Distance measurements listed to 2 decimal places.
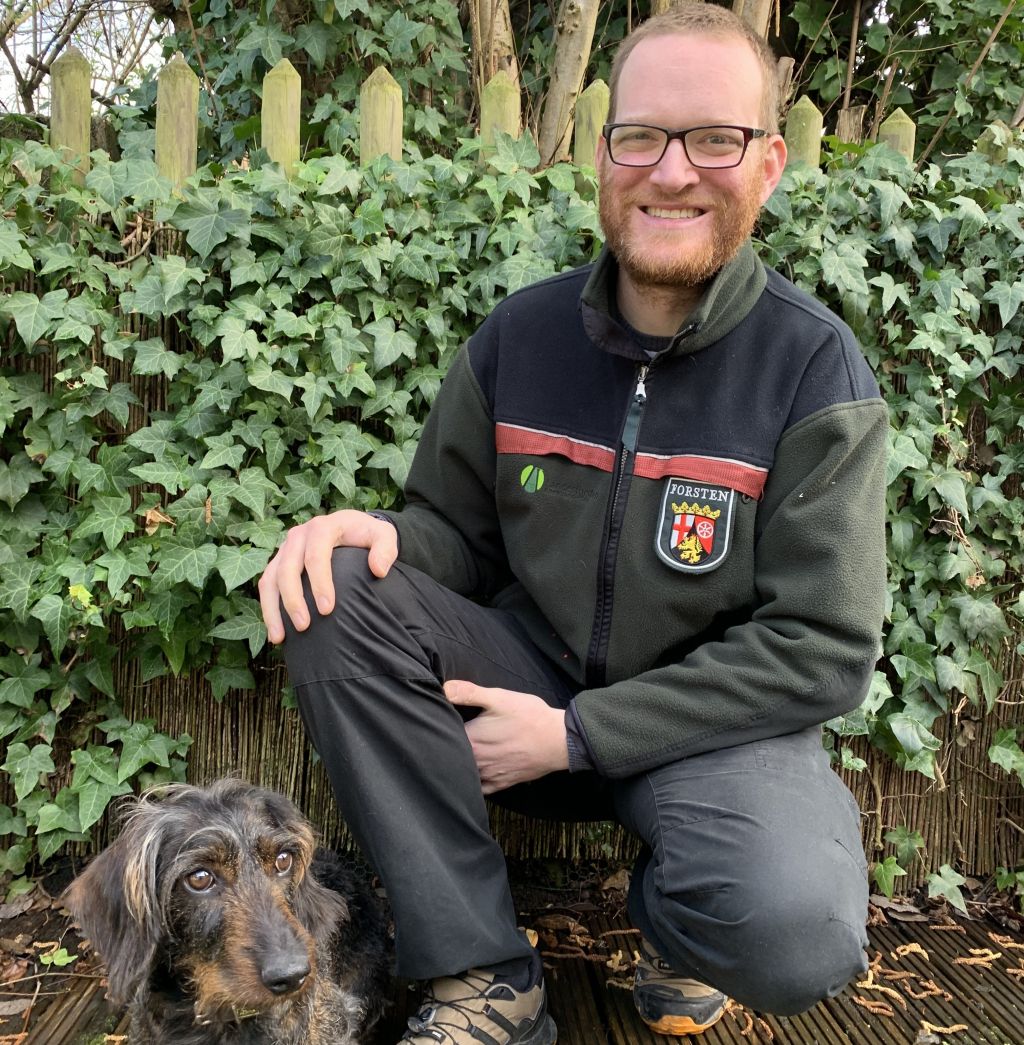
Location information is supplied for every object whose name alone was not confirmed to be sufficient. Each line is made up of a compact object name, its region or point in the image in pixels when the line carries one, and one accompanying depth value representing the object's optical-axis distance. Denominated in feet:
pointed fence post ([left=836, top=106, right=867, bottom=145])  12.07
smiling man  6.02
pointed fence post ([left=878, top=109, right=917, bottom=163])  9.33
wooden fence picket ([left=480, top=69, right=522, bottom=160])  9.15
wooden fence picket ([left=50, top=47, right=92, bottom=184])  8.68
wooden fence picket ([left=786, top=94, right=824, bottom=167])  9.27
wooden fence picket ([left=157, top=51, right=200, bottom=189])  8.66
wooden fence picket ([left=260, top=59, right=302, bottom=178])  8.76
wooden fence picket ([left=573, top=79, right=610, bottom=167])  9.21
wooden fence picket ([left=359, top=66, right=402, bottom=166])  8.85
